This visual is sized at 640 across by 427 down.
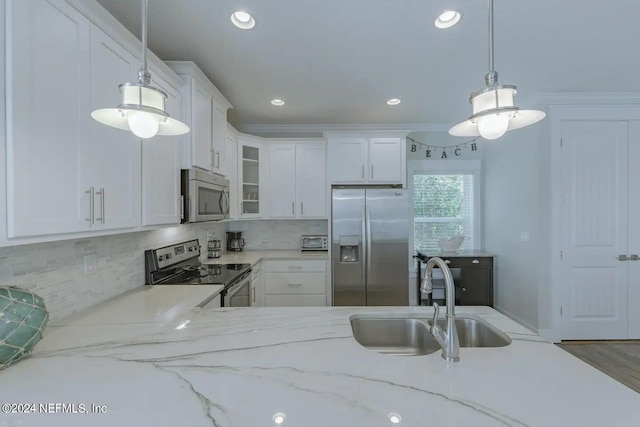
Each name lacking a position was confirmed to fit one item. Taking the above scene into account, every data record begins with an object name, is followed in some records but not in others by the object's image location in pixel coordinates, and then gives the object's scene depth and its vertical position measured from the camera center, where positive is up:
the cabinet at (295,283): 3.51 -0.79
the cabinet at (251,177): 3.69 +0.48
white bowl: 3.87 -0.36
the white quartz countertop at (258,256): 3.26 -0.49
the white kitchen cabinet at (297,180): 3.90 +0.45
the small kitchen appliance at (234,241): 4.05 -0.35
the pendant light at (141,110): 0.99 +0.34
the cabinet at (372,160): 3.73 +0.67
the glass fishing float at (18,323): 0.94 -0.35
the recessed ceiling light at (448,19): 1.80 +1.20
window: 4.21 +0.09
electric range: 2.24 -0.49
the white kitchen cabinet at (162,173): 1.80 +0.27
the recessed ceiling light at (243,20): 1.80 +1.19
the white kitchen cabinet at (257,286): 3.08 -0.76
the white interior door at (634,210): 3.10 +0.05
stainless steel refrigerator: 3.52 -0.37
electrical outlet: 1.67 -0.27
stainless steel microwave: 2.25 +0.16
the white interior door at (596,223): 3.11 -0.09
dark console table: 3.66 -0.76
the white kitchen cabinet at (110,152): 1.35 +0.30
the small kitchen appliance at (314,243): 4.06 -0.38
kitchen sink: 1.45 -0.58
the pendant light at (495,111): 1.08 +0.38
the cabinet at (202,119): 2.26 +0.80
